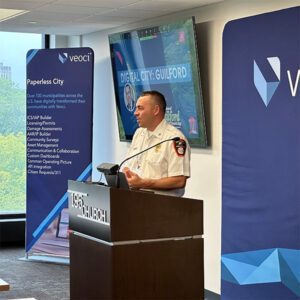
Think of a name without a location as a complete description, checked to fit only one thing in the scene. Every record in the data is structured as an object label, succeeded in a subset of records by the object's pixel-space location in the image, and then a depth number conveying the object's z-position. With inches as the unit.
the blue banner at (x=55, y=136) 402.2
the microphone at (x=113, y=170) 208.7
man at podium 247.6
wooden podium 201.3
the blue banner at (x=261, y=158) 242.3
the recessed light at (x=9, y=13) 359.3
